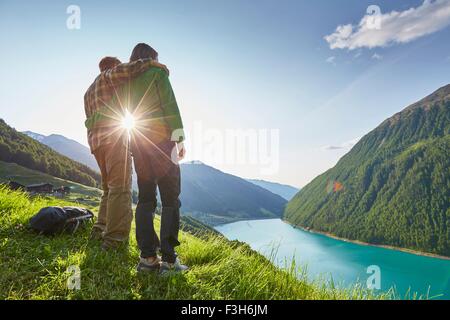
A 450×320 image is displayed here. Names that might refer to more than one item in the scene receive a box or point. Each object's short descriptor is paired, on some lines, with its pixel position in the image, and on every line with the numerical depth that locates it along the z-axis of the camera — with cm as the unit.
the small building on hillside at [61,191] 6882
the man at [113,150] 432
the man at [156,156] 363
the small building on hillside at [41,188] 4909
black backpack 459
